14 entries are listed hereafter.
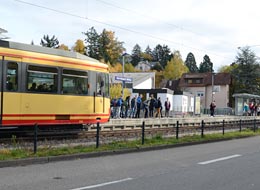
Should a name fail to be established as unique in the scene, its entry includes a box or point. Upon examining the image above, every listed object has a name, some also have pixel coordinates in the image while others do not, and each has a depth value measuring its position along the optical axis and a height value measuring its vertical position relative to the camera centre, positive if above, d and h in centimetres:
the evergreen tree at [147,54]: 17338 +2347
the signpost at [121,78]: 2640 +187
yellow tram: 1526 +79
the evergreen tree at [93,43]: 11219 +1784
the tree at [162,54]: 16592 +2290
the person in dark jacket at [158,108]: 2950 -7
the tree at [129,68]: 11589 +1123
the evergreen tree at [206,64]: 16872 +1868
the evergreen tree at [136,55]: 16175 +2218
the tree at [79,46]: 10669 +1607
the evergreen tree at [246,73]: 8712 +785
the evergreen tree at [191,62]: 17262 +2007
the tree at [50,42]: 10506 +1686
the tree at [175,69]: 11898 +1161
